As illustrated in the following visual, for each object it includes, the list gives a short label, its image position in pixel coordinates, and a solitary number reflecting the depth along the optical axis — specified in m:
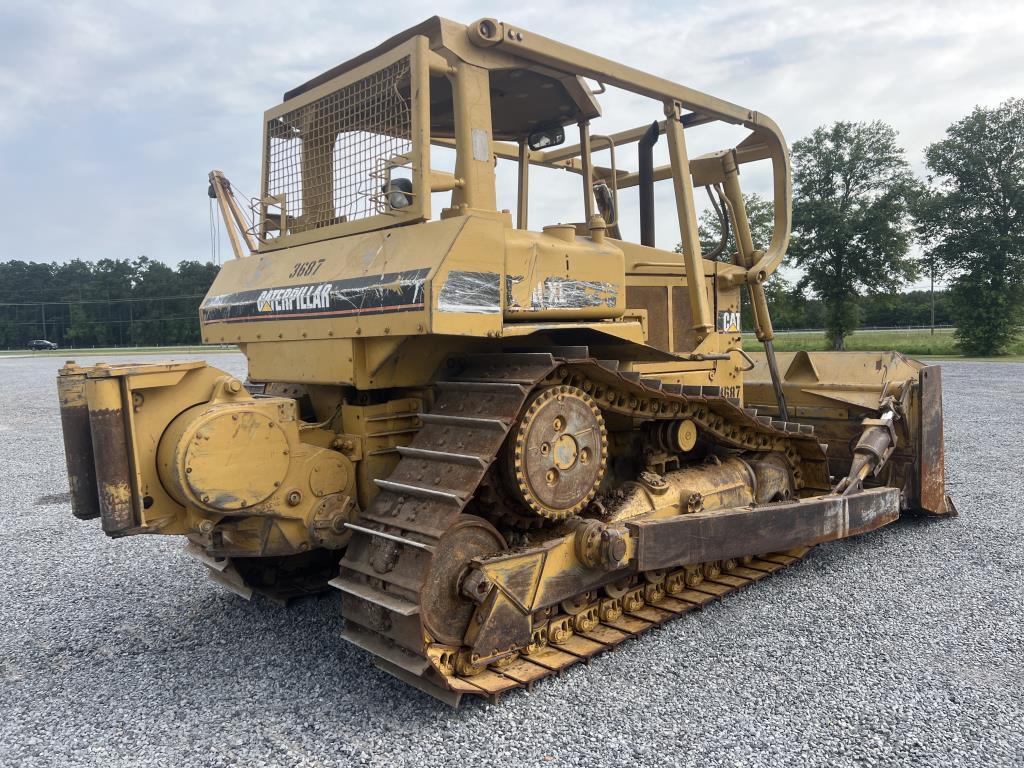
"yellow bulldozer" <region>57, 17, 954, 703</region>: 3.63
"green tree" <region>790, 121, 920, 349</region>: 32.41
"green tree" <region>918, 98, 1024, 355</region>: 29.92
